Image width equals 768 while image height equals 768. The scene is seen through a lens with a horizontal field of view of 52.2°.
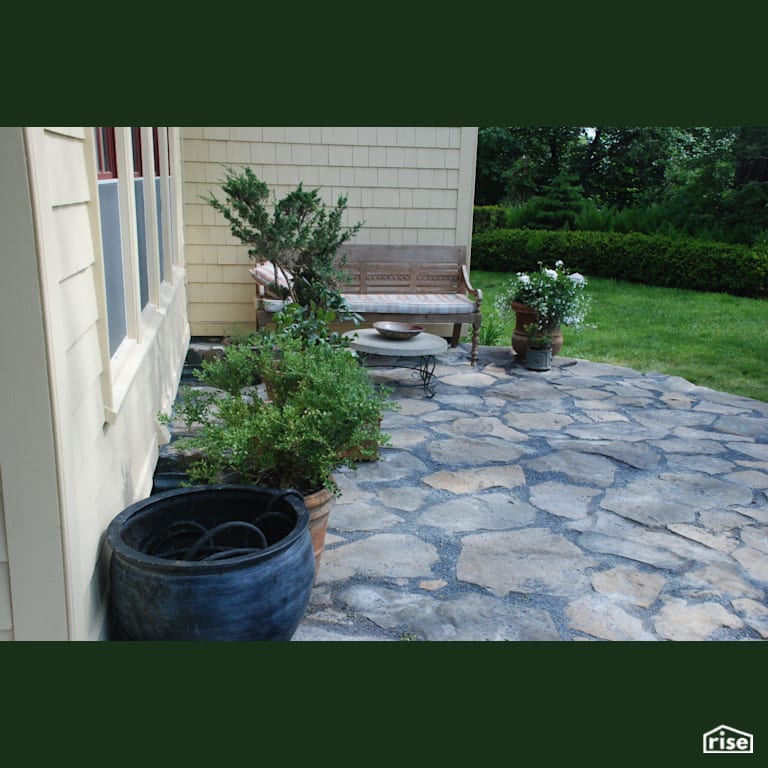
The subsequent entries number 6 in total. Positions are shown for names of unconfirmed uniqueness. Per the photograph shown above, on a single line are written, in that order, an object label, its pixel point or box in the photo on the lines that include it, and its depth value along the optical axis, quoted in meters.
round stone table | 5.54
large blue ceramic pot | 2.16
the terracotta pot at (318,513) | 2.92
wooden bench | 7.02
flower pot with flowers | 6.71
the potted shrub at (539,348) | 6.73
